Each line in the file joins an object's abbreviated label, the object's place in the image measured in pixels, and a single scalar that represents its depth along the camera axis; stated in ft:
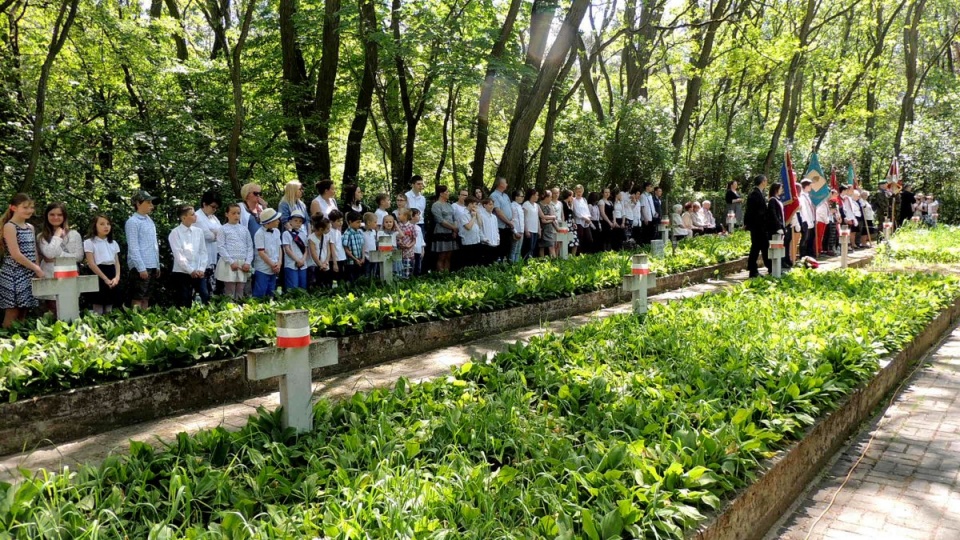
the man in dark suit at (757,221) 45.57
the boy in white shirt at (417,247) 40.04
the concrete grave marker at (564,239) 47.26
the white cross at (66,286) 23.50
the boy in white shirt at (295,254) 33.27
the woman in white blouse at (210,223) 31.55
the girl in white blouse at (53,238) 28.07
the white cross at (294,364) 14.74
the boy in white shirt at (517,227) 47.96
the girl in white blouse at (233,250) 31.50
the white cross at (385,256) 33.45
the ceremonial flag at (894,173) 70.67
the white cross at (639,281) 27.66
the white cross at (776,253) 39.83
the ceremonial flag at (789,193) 50.37
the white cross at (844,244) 48.98
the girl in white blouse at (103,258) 29.35
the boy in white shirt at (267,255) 32.37
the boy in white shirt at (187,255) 30.01
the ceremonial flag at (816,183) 58.03
